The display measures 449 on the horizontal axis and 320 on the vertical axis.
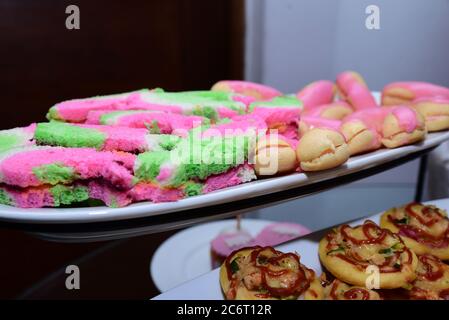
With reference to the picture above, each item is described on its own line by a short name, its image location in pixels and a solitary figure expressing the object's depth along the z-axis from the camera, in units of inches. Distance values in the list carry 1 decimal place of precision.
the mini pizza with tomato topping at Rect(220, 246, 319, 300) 23.6
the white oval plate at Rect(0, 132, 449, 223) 23.2
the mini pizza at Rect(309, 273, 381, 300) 24.4
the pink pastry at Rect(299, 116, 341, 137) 35.6
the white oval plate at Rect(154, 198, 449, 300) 24.7
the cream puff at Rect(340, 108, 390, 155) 32.8
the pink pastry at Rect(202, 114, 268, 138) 28.9
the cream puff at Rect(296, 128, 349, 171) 28.3
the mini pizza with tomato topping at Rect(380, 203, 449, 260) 30.6
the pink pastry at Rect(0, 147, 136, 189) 24.5
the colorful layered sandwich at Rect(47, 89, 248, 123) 33.7
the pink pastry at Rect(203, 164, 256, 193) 26.9
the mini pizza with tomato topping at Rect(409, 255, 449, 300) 26.7
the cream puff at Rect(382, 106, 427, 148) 34.5
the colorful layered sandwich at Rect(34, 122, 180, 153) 28.0
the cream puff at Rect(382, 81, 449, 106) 40.8
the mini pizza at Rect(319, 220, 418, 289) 25.7
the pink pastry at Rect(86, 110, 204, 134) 31.2
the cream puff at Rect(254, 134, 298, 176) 27.9
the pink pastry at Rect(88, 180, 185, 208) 24.6
